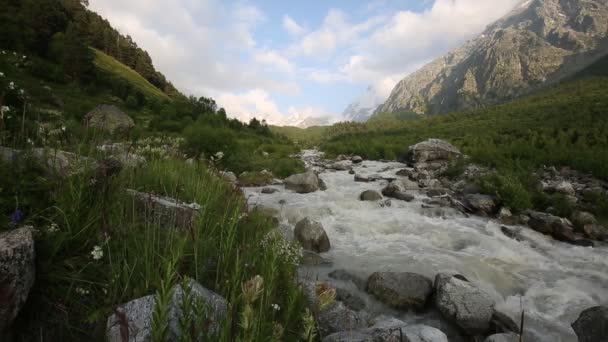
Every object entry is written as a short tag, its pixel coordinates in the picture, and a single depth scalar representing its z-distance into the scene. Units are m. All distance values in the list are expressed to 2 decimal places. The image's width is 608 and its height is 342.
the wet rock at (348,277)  4.75
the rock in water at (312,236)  5.91
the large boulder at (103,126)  3.17
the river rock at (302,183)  10.70
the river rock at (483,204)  8.45
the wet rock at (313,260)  5.09
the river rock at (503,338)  3.10
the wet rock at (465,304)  3.62
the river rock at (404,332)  2.18
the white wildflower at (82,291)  1.78
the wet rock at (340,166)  18.20
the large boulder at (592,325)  3.19
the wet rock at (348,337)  2.10
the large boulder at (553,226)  6.67
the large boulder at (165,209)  2.76
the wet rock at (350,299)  3.94
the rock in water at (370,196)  9.85
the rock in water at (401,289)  4.11
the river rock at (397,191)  9.96
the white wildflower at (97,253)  1.60
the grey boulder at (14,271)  1.50
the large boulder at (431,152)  19.05
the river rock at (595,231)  6.62
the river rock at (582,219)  6.96
